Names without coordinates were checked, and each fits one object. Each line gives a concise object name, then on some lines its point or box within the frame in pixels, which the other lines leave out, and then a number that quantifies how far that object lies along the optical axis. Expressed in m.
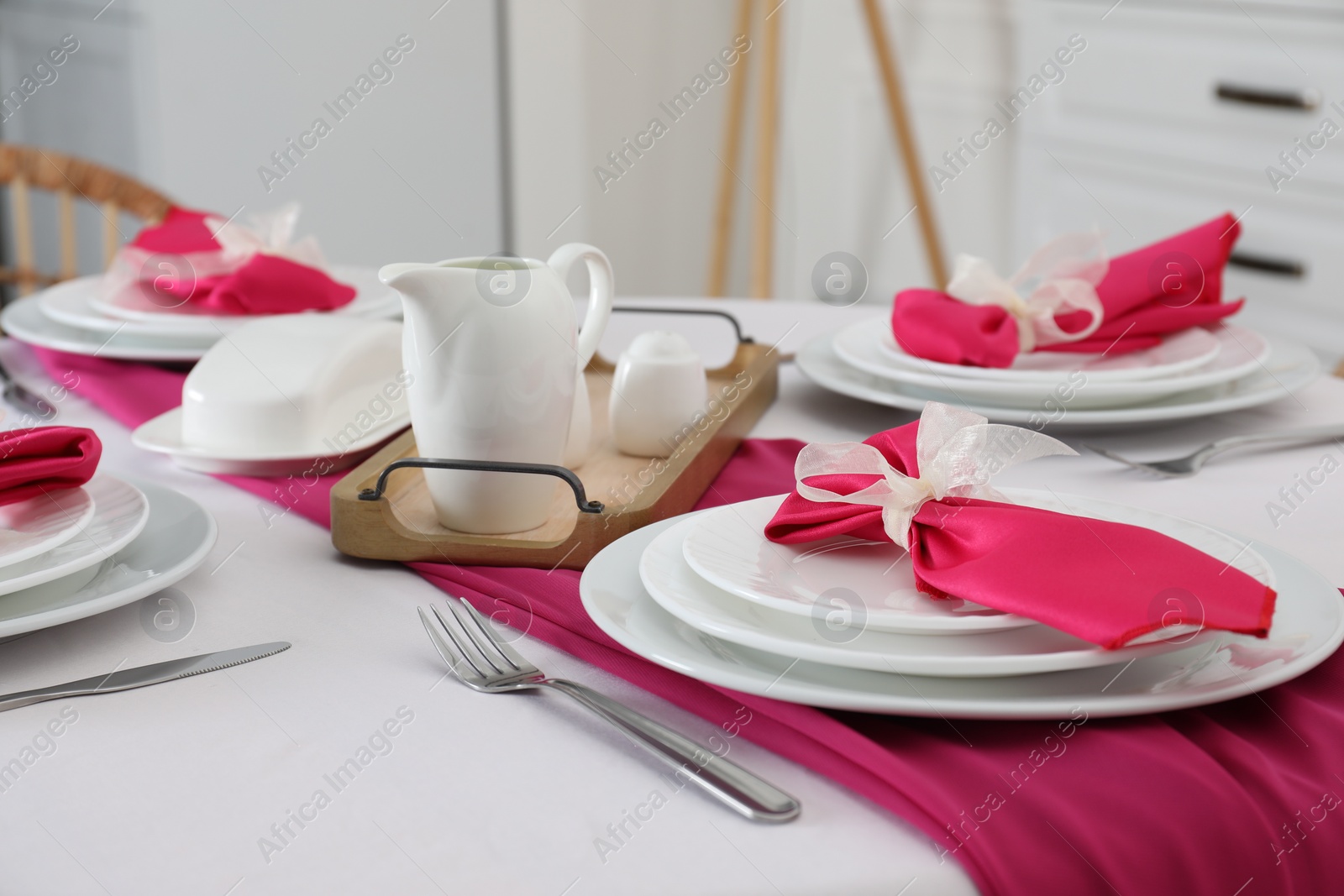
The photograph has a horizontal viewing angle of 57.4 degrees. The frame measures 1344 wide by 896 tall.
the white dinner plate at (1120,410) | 0.93
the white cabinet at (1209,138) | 2.09
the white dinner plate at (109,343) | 1.12
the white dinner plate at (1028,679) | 0.50
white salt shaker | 0.90
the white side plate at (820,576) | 0.53
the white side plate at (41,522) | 0.63
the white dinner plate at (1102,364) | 0.95
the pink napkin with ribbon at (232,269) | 1.17
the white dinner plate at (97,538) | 0.61
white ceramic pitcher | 0.71
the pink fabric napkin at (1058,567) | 0.50
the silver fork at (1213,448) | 0.88
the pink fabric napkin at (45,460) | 0.68
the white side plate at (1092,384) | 0.94
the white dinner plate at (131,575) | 0.61
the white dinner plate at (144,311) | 1.15
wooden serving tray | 0.72
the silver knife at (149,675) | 0.56
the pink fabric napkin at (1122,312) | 0.99
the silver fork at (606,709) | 0.47
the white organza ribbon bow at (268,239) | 1.21
